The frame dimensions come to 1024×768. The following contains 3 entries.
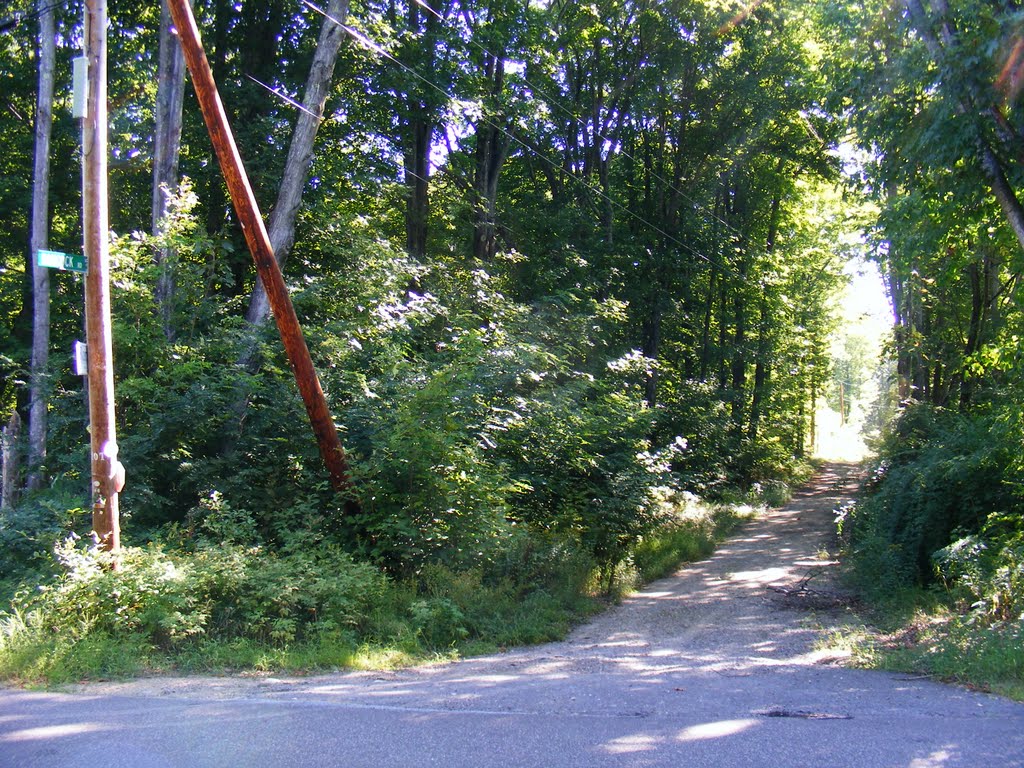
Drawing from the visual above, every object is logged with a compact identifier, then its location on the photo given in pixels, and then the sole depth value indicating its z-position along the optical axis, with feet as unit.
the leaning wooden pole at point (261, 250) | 33.73
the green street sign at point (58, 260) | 28.66
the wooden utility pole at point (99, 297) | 29.60
